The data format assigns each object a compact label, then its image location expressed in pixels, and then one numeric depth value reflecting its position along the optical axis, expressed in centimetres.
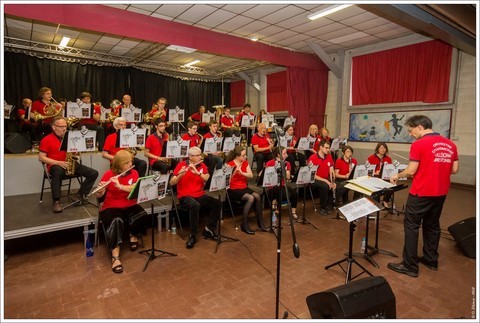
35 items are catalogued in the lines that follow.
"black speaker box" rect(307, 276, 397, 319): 205
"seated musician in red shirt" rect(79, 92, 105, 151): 698
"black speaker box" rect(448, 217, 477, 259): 397
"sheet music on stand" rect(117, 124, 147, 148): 508
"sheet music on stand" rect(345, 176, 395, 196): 313
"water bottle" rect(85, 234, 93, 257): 394
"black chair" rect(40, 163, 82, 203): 458
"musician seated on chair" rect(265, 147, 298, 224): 545
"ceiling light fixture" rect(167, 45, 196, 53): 898
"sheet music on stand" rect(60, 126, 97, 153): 429
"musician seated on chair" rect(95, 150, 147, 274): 371
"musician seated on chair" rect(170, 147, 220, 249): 435
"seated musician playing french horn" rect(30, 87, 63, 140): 616
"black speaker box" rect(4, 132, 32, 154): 594
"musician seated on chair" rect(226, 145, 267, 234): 486
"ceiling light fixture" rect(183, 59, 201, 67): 1177
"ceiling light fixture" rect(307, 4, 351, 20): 639
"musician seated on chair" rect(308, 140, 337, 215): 588
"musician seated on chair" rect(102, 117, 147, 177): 507
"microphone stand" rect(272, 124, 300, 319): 231
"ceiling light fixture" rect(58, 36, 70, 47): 892
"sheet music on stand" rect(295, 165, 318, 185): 515
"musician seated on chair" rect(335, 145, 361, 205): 606
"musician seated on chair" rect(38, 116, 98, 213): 444
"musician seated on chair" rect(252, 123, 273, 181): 703
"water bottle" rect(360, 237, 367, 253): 387
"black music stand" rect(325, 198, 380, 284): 295
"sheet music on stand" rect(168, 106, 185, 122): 784
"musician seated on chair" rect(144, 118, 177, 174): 569
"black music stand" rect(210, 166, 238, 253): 427
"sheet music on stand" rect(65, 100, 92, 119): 625
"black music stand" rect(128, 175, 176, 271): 338
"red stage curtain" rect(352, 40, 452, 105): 793
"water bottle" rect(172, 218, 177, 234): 483
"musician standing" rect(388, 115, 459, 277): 320
